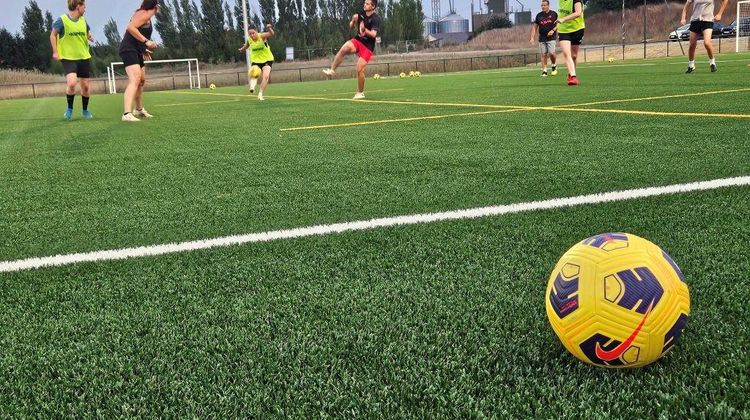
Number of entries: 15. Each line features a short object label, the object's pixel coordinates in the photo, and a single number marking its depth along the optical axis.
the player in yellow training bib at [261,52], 14.43
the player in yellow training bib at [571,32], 12.17
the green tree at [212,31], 71.75
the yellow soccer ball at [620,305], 1.60
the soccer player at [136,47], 9.11
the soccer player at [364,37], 12.06
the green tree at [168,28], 72.56
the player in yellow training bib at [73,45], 10.69
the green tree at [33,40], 65.81
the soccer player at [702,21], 13.10
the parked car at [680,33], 47.33
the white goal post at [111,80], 30.42
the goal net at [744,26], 30.18
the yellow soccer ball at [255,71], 16.34
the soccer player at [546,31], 19.30
